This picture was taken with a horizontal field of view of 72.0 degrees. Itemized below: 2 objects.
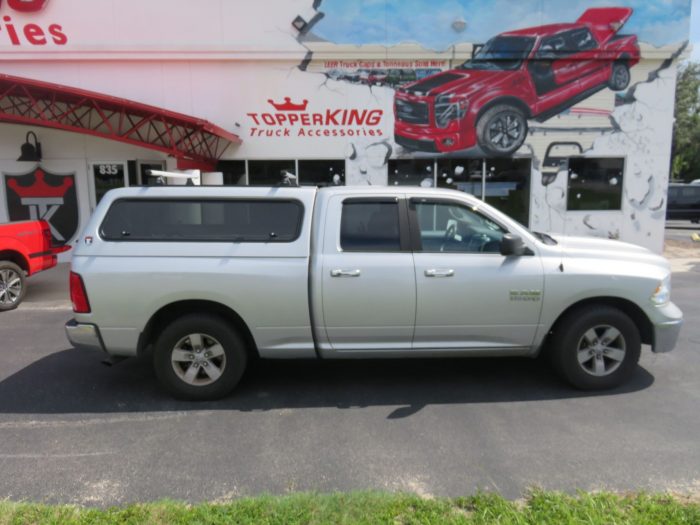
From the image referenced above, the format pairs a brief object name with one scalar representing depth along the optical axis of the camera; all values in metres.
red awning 9.34
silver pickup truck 4.07
